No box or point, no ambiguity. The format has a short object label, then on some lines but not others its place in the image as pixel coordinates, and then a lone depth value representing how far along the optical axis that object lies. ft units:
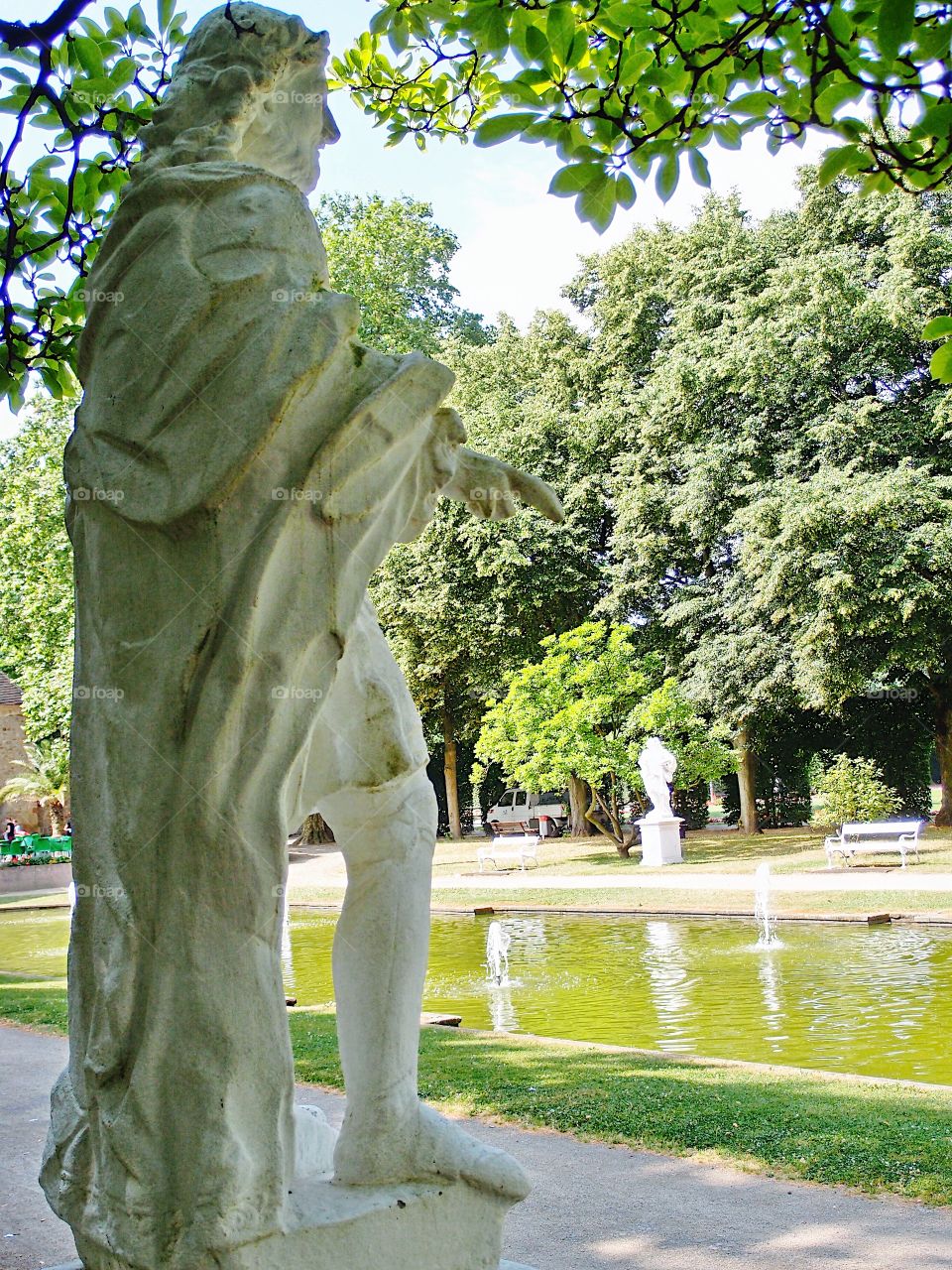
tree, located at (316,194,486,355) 112.68
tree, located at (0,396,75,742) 101.40
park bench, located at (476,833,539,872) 89.56
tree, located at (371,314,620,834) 106.42
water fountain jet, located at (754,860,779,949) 45.60
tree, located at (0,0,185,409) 18.16
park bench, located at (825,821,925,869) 72.18
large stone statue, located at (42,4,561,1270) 7.52
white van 128.57
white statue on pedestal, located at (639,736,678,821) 86.12
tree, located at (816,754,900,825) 88.07
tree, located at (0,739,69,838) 113.80
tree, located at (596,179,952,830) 89.92
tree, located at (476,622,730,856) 87.76
